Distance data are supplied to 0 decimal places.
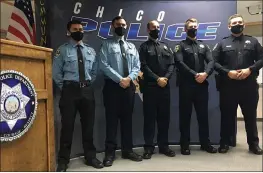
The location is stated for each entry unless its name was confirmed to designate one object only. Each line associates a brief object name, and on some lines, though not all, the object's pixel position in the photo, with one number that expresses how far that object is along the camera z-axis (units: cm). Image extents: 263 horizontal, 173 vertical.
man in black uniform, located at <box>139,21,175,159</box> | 356
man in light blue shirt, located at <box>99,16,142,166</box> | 328
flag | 298
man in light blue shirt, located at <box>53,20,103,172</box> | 303
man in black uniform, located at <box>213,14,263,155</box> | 361
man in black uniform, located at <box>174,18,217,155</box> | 369
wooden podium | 137
